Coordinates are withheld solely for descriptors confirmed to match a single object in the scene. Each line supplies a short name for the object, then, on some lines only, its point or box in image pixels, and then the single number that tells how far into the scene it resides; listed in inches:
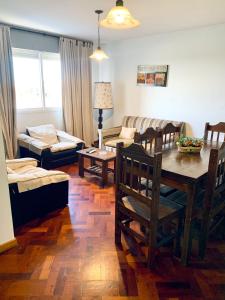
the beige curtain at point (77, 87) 180.9
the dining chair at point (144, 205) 66.5
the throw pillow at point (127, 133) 180.5
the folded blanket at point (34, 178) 90.2
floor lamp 176.6
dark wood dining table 67.9
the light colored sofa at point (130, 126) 168.6
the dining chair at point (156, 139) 92.7
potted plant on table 89.6
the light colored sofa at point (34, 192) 90.4
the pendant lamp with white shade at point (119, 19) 74.8
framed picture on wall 168.7
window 165.5
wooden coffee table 132.3
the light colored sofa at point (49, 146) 147.9
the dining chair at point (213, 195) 66.1
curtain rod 147.4
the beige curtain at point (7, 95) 144.6
